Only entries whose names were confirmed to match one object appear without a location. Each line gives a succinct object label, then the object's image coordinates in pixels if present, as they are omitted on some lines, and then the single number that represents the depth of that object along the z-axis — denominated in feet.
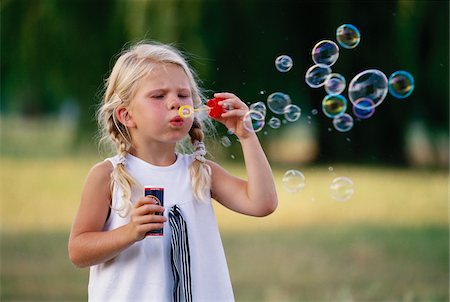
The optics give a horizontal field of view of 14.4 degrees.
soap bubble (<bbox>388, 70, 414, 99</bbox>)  21.74
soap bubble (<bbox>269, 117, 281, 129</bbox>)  19.45
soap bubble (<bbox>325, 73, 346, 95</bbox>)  20.93
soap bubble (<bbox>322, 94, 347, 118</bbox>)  21.36
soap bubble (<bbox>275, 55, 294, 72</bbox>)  20.05
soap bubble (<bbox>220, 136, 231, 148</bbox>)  18.36
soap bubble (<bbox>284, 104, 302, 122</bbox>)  20.26
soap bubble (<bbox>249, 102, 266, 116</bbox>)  18.31
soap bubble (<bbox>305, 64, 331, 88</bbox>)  20.82
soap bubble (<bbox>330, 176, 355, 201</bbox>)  20.92
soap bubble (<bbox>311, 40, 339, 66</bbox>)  20.69
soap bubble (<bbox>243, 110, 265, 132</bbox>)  17.25
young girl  16.41
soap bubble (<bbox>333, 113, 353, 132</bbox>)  22.11
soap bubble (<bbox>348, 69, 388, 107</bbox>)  21.22
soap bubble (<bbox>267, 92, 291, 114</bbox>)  20.45
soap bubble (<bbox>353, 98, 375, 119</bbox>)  21.29
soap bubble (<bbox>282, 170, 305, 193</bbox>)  19.54
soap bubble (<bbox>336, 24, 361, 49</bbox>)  21.62
